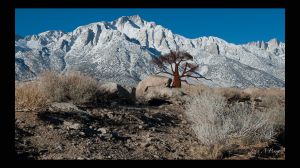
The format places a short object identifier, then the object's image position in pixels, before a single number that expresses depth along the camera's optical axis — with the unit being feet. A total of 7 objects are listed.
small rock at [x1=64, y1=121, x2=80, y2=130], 17.24
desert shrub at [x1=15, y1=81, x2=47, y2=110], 19.34
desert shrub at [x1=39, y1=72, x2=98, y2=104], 24.19
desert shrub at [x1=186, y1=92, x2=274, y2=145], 16.77
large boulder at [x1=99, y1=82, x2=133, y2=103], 28.07
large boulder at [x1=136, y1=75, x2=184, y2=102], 34.43
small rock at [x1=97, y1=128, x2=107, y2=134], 17.57
